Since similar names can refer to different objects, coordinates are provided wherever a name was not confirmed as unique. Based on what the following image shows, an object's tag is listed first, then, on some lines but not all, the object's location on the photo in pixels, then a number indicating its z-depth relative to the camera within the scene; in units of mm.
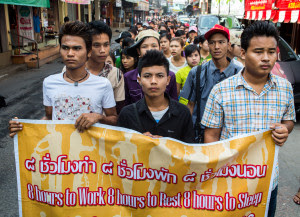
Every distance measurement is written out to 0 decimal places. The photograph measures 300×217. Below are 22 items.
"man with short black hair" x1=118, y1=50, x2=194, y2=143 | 2545
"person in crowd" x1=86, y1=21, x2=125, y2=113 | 3203
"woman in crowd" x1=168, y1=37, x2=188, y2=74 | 5371
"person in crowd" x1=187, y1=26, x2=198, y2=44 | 11047
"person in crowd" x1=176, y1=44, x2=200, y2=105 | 4422
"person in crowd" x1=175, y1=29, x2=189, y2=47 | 9930
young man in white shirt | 2598
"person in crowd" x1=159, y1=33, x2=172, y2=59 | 6352
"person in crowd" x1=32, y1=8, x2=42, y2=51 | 15850
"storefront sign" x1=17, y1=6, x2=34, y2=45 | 14719
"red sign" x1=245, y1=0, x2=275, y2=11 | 11516
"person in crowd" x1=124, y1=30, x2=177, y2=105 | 3510
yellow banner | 2260
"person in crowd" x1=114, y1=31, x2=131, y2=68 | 5518
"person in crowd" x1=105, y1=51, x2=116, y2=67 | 4617
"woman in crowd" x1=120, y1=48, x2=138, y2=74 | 4531
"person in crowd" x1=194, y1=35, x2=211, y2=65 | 6488
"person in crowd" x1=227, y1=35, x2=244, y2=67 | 5137
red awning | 8961
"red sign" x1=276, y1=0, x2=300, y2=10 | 8945
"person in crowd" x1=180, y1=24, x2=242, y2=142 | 3376
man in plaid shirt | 2199
